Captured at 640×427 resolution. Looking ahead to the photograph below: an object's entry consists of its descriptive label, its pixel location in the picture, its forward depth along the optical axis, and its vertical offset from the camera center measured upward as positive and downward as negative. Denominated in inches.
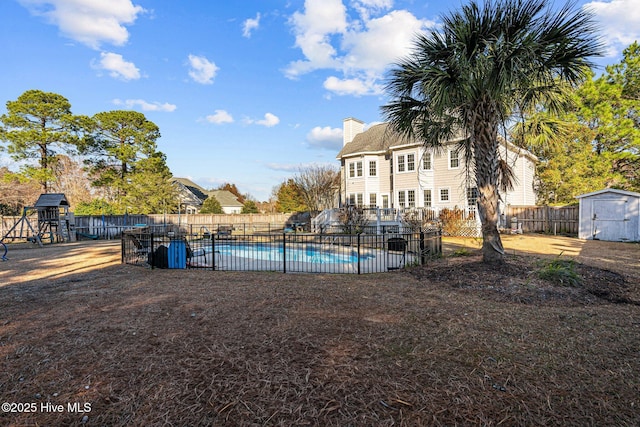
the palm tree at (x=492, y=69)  276.2 +135.7
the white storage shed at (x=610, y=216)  596.4 -17.6
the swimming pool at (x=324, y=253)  488.7 -72.6
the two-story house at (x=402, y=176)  850.8 +106.5
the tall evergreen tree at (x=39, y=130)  908.0 +271.2
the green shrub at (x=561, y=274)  248.5 -55.3
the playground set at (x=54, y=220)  729.0 -5.3
